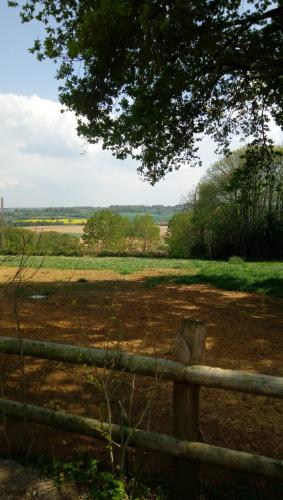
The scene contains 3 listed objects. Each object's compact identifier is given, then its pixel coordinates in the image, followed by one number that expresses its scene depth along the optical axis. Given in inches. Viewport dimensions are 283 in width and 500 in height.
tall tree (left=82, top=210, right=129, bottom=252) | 2154.3
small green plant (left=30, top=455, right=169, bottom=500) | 111.3
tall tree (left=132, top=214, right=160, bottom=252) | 2410.3
